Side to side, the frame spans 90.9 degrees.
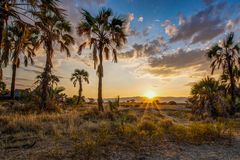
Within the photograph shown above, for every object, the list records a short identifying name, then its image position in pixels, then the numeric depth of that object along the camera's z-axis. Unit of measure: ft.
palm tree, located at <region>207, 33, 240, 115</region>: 40.96
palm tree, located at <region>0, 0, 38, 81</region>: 16.14
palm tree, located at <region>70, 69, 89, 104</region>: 88.42
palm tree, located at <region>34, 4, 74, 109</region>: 19.03
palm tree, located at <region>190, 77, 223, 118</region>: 32.93
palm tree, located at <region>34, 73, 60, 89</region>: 36.59
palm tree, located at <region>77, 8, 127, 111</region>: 38.60
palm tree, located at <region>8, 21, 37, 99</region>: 16.62
